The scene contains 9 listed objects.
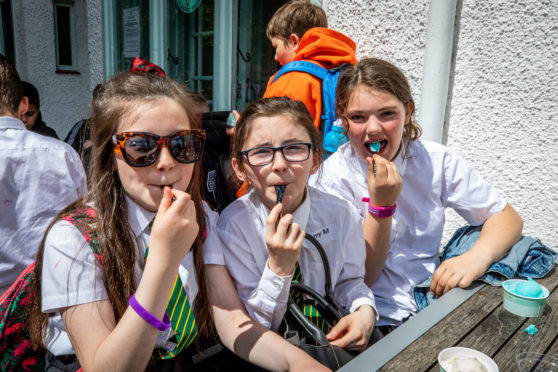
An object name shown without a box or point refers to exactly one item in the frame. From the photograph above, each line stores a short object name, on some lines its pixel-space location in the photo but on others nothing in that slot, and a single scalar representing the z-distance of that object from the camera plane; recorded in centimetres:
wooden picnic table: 113
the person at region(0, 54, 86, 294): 195
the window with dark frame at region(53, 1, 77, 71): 634
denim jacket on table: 164
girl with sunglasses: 119
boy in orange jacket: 236
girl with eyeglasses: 144
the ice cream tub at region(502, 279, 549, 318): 136
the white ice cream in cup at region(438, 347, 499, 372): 108
